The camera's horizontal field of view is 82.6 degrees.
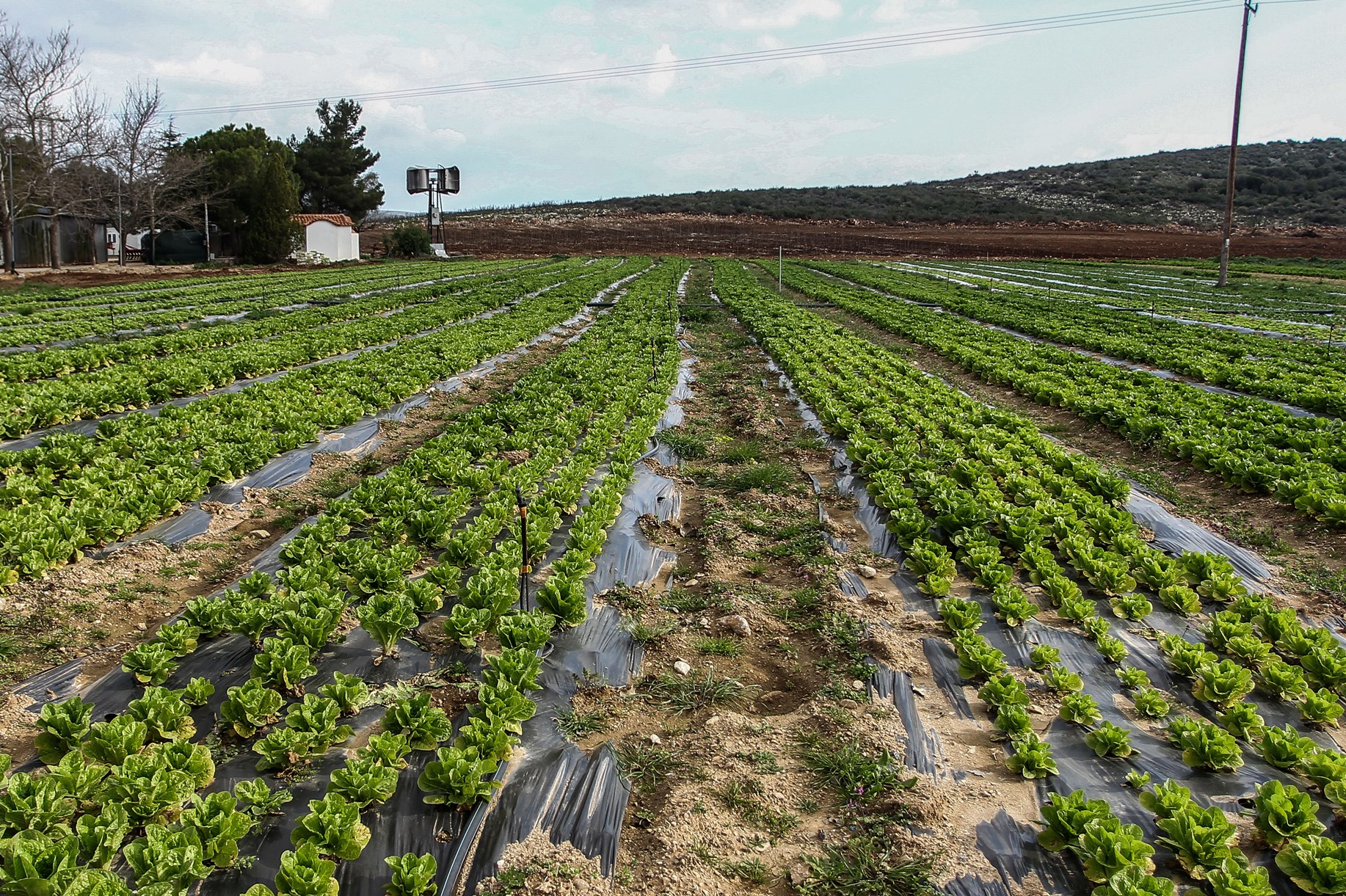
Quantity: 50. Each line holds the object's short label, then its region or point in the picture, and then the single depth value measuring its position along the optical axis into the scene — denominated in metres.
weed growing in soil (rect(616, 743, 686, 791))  4.36
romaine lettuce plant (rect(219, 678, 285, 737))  4.45
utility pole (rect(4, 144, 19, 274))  37.47
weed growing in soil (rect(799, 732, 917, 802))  4.25
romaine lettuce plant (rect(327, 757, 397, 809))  3.89
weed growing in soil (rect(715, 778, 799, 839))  4.04
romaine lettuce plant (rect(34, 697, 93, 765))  4.19
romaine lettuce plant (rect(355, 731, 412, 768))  4.12
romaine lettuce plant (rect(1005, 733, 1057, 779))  4.26
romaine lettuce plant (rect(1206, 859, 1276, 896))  3.32
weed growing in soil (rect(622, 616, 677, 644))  5.91
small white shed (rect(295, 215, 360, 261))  52.69
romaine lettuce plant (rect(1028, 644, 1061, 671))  5.22
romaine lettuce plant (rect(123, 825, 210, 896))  3.28
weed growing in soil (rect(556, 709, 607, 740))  4.75
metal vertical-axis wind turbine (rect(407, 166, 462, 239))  66.12
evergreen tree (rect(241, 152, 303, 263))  46.50
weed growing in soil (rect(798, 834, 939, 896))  3.60
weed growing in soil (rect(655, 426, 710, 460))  10.95
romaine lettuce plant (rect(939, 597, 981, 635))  5.77
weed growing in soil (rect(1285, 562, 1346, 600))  6.70
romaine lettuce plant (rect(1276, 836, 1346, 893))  3.39
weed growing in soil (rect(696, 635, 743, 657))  5.83
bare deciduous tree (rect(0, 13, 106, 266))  41.16
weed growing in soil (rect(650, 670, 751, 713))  5.16
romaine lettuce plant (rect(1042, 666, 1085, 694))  5.09
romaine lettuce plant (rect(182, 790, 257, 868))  3.51
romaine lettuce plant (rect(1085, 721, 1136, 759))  4.42
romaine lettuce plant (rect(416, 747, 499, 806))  3.94
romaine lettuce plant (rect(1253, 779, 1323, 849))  3.71
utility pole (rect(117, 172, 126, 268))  47.78
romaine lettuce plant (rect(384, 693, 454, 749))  4.36
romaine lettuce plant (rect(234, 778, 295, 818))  3.80
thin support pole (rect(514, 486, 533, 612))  5.97
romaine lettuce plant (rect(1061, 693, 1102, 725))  4.66
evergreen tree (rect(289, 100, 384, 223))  65.06
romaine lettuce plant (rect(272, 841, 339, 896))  3.31
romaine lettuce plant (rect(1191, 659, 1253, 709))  4.89
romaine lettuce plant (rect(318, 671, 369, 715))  4.65
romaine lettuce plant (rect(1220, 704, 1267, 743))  4.57
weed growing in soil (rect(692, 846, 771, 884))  3.71
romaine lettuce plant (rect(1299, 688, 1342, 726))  4.66
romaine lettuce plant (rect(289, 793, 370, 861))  3.56
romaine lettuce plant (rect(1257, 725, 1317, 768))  4.22
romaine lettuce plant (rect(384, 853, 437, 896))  3.39
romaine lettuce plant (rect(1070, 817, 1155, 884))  3.50
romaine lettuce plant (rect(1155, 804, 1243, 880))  3.58
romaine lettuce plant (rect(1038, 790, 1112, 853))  3.72
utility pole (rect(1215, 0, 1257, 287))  30.34
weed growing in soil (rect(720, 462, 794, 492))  9.57
